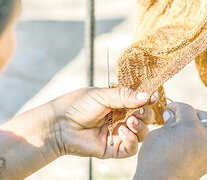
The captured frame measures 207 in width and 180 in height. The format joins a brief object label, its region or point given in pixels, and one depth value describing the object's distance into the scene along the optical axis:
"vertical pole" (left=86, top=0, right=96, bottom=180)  1.57
